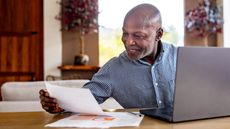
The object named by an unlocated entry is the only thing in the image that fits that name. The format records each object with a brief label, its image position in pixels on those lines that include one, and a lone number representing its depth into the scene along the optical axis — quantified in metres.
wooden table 1.02
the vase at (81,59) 4.65
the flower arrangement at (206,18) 4.57
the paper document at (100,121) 1.04
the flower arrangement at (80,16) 4.53
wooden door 4.61
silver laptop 1.01
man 1.27
